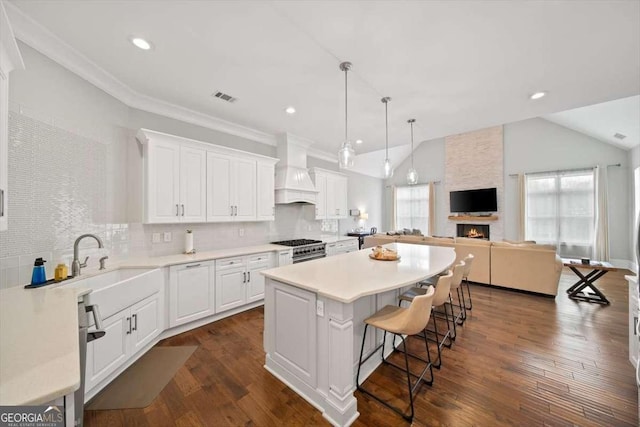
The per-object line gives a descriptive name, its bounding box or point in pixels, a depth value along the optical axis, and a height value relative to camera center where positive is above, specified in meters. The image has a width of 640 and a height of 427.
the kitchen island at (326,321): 1.58 -0.84
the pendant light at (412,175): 3.83 +0.61
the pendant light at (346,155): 2.61 +0.66
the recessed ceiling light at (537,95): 2.78 +1.41
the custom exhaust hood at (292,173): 4.27 +0.76
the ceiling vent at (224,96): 2.84 +1.46
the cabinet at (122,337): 1.78 -1.08
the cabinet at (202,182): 2.78 +0.44
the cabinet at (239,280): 3.06 -0.93
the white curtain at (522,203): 6.53 +0.25
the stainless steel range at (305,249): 4.05 -0.66
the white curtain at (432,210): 8.07 +0.08
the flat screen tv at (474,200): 6.92 +0.36
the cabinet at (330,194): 5.11 +0.45
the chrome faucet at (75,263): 2.03 -0.42
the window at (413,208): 8.40 +0.18
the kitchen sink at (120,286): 1.81 -0.65
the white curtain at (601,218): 5.63 -0.16
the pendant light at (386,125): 2.99 +1.43
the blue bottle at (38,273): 1.73 -0.44
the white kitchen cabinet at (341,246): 4.87 -0.74
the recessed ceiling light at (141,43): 1.97 +1.47
